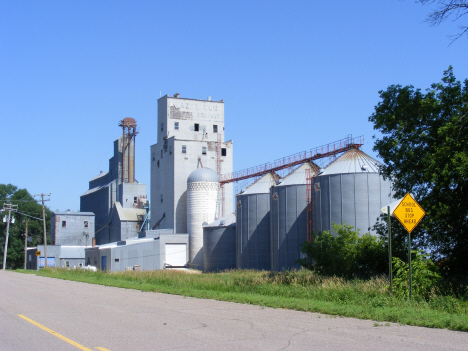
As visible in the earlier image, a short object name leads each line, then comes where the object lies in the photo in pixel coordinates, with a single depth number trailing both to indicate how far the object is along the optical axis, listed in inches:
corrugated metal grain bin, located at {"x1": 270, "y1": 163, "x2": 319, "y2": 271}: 2012.8
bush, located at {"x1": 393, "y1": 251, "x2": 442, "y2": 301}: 689.6
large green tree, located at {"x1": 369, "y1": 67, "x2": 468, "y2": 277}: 864.9
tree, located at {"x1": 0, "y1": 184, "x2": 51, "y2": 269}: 4303.6
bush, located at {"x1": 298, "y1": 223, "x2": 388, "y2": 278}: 1168.2
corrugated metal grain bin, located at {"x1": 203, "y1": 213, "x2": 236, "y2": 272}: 2647.6
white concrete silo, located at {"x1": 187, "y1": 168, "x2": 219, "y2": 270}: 2849.4
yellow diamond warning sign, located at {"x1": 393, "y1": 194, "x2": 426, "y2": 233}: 644.7
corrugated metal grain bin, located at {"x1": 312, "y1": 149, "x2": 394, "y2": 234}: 1734.7
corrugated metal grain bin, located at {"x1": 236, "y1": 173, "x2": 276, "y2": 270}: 2322.8
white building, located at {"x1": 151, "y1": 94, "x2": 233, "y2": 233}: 3021.7
